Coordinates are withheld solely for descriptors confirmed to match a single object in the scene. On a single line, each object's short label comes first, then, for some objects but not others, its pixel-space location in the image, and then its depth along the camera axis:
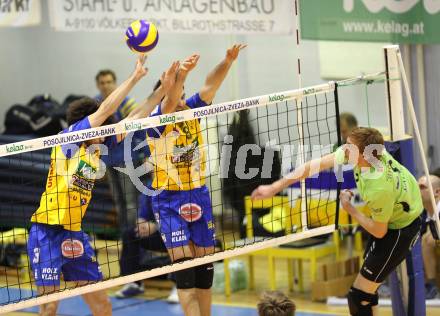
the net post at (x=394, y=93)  14.12
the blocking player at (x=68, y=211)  12.83
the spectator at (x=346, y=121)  18.23
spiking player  12.79
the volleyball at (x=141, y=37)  13.27
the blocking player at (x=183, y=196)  13.58
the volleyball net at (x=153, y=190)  12.86
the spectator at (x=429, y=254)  15.78
